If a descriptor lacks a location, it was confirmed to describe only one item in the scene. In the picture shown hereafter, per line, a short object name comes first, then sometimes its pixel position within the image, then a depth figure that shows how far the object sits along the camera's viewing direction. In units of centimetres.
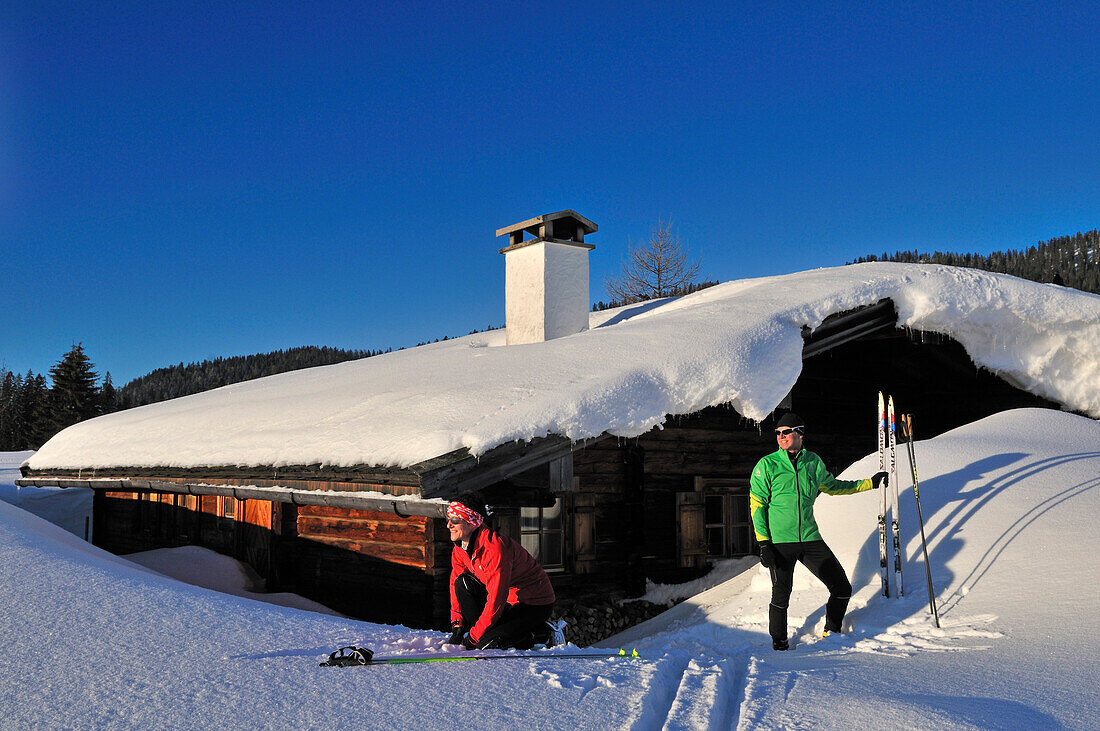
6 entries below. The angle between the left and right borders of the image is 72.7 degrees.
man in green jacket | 546
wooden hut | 711
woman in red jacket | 471
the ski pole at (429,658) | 380
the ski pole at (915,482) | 541
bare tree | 3481
